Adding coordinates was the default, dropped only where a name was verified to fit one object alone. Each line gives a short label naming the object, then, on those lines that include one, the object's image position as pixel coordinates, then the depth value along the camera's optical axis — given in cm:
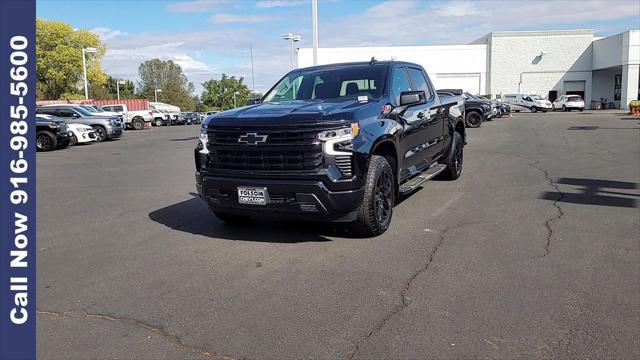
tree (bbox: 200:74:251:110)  10550
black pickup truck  511
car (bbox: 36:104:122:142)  2330
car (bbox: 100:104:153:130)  3721
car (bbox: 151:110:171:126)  4616
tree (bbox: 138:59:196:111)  12950
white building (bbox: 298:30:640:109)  5619
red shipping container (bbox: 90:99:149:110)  5323
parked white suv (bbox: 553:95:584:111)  4750
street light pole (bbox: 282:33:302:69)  2948
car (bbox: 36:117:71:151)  1955
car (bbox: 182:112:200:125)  5034
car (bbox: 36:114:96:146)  2191
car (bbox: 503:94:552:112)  4450
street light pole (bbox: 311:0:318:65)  1956
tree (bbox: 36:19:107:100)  6034
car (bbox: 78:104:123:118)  2545
